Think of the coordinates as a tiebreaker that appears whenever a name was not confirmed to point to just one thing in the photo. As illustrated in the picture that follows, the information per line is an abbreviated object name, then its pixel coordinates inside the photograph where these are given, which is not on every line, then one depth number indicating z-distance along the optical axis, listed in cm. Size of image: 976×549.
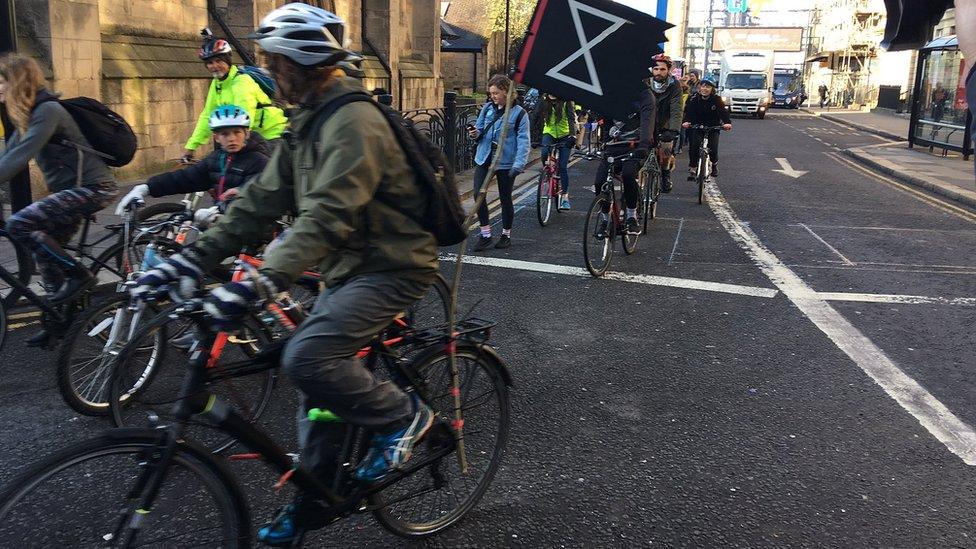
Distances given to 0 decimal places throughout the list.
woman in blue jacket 880
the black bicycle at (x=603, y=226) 763
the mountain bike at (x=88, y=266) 496
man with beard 978
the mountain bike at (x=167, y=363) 381
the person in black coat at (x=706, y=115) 1305
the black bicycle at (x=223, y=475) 228
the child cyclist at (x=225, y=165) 488
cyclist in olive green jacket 243
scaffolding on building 5647
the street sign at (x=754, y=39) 5150
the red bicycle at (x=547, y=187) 1041
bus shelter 2031
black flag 365
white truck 4169
